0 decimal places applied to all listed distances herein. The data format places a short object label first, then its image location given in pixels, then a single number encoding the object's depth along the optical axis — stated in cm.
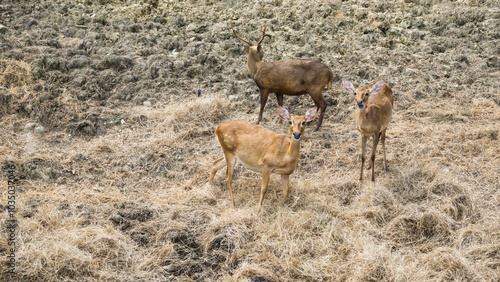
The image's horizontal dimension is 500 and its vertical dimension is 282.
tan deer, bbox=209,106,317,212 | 588
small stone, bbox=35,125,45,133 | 798
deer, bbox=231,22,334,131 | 796
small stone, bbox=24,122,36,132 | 802
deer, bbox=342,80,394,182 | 623
